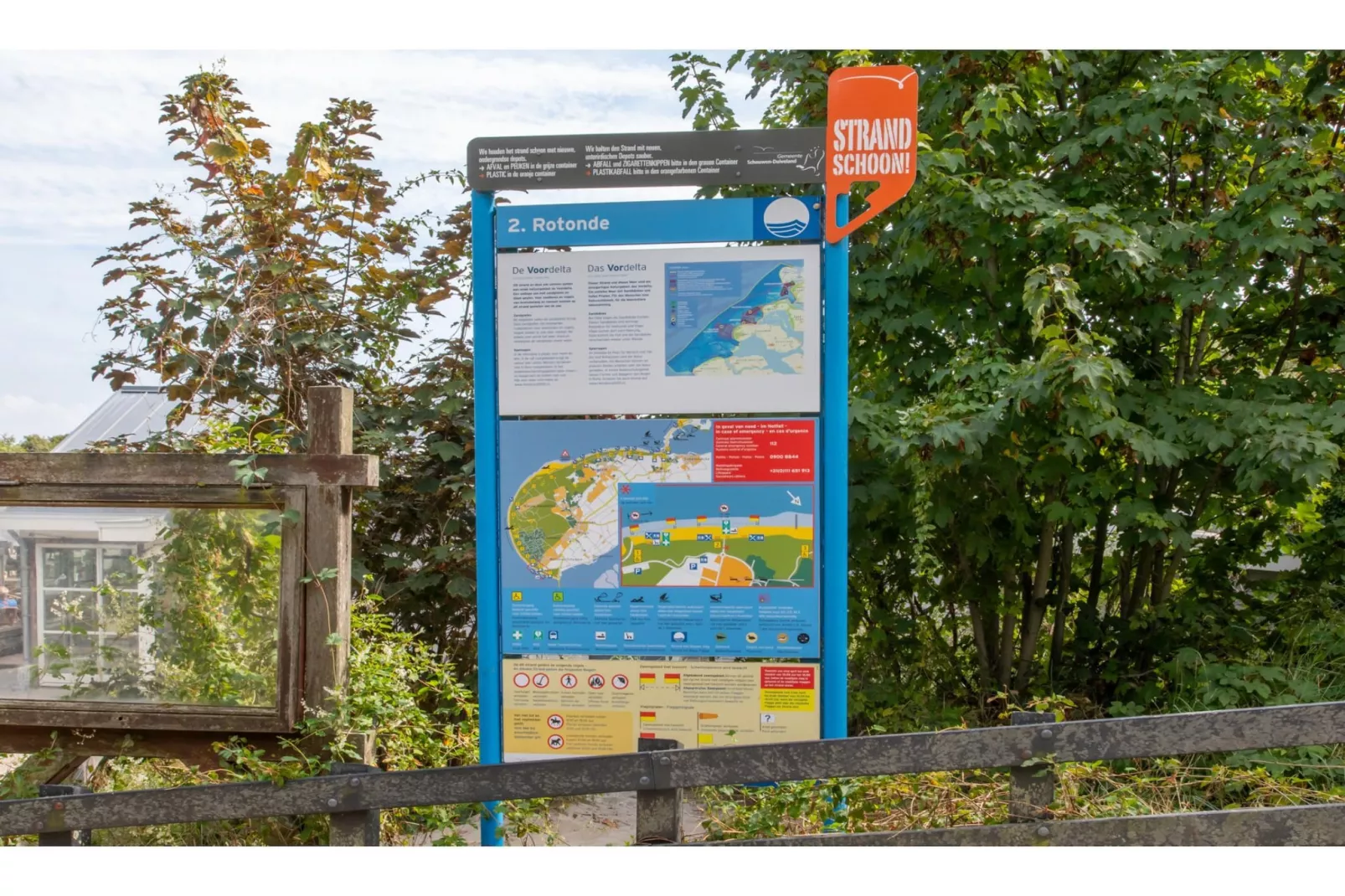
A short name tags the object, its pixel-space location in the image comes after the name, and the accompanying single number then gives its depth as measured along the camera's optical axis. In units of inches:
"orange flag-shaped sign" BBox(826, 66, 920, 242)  141.9
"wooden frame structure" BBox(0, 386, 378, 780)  168.1
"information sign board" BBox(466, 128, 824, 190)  145.9
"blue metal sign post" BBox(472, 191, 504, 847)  153.9
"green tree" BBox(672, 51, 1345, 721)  201.9
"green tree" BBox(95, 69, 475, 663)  239.3
